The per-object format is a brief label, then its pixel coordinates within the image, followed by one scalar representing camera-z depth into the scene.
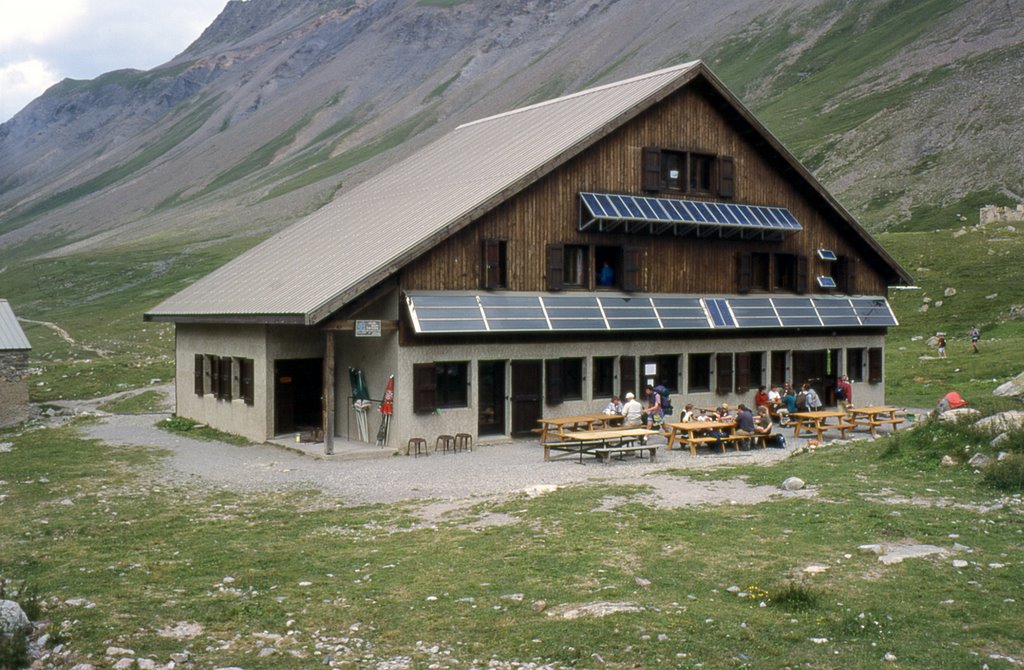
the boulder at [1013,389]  24.53
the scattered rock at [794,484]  19.69
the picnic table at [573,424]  30.25
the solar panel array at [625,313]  30.17
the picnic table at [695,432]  28.77
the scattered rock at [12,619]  11.42
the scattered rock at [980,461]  19.47
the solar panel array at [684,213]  33.78
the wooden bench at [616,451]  26.92
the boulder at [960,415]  21.27
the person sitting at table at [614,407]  32.88
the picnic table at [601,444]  27.12
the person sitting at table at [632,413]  31.69
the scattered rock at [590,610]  11.97
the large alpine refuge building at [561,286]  30.45
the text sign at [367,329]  28.48
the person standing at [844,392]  38.69
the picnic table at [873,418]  31.91
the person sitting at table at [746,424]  29.64
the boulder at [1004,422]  19.75
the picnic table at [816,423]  31.34
